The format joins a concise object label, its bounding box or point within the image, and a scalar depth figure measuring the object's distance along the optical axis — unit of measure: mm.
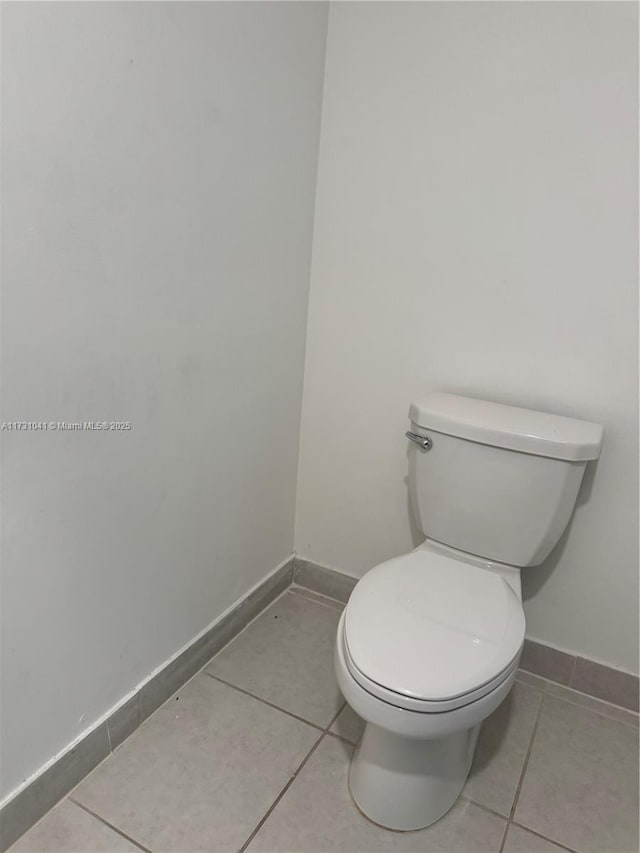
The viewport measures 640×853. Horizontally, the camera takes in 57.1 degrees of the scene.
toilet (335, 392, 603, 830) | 1017
